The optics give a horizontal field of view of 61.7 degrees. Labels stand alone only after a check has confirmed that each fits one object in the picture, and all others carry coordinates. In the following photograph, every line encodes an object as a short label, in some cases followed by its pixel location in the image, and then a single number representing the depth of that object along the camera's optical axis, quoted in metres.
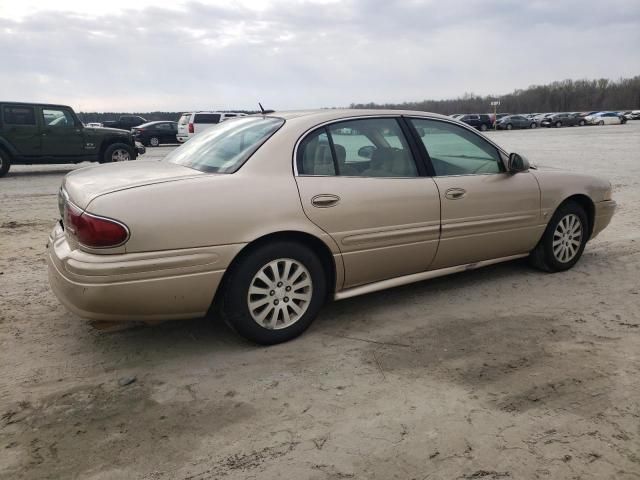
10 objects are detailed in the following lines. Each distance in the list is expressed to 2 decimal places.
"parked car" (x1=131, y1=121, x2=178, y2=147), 27.41
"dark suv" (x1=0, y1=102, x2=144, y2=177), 12.75
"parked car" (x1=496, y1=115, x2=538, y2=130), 50.96
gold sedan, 3.03
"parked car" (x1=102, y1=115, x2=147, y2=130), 34.30
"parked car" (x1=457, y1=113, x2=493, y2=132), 48.53
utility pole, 48.47
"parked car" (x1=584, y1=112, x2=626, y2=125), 55.92
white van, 23.83
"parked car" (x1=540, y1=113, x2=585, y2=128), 57.48
